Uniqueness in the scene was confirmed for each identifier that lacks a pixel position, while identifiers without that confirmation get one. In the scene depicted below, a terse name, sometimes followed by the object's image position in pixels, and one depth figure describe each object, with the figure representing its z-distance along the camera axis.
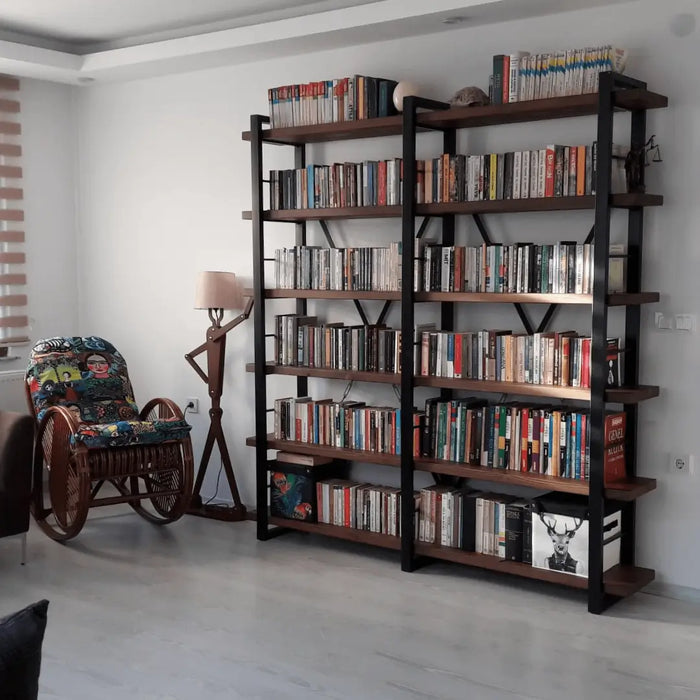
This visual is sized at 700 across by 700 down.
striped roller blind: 5.83
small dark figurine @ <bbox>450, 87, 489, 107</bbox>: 4.19
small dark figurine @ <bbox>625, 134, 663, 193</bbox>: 3.87
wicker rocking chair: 4.69
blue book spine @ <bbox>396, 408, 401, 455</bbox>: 4.48
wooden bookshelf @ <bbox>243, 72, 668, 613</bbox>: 3.79
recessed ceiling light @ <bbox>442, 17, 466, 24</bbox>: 4.27
